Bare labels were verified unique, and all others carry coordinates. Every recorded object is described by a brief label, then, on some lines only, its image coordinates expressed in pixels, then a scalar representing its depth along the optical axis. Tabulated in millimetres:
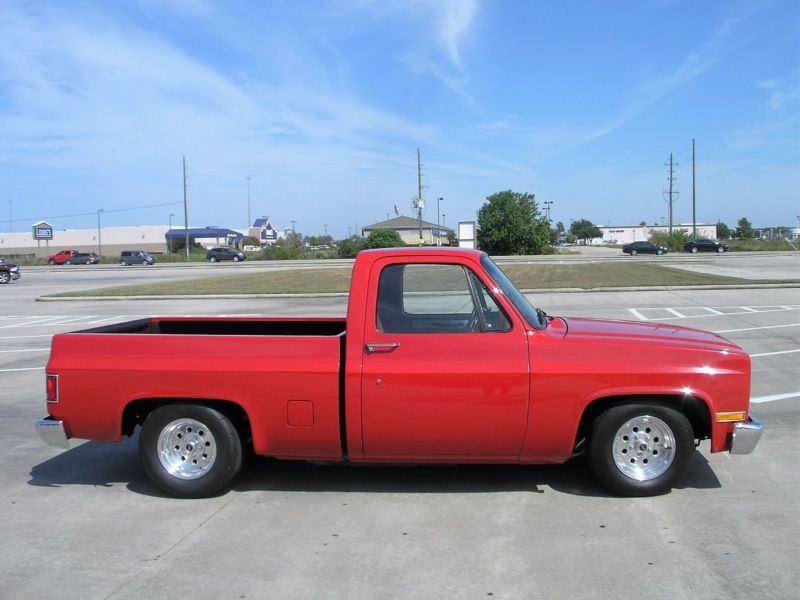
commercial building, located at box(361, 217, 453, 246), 97906
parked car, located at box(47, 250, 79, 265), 73250
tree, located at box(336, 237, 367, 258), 65938
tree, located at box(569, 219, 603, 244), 180662
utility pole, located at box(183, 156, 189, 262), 76375
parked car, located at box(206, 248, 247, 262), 70188
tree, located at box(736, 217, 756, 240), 118556
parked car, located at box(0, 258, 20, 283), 38156
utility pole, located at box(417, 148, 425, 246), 53419
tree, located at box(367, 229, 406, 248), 54588
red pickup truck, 4758
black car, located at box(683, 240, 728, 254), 67000
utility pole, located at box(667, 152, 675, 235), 96644
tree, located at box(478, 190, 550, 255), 76312
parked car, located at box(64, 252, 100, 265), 72250
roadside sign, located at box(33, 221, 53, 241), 96438
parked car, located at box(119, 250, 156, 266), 67562
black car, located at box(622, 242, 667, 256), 64750
